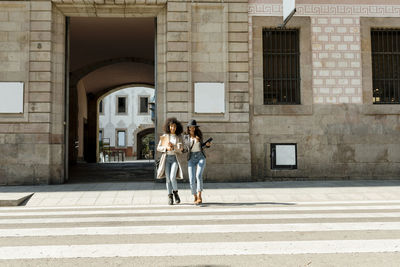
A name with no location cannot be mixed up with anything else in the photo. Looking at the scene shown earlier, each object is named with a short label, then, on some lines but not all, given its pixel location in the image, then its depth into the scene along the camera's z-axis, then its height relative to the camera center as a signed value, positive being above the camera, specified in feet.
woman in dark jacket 25.70 -0.52
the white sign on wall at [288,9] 35.83 +13.20
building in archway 155.43 +11.57
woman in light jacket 25.52 -1.05
